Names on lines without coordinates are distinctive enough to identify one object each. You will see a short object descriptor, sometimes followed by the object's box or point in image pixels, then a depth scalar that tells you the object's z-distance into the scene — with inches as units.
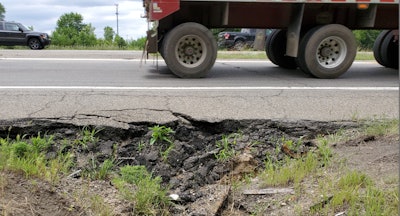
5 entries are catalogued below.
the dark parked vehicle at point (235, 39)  1010.1
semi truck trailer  304.0
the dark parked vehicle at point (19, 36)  867.4
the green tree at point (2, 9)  2936.0
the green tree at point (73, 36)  1200.2
